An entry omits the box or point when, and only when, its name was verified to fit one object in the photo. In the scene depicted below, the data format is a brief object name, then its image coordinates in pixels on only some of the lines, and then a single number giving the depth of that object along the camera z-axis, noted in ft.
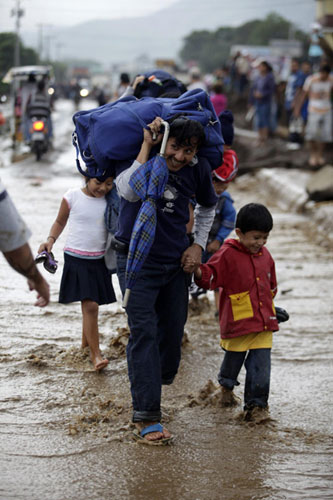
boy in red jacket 28.48
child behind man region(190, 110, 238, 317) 36.88
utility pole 140.26
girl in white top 32.45
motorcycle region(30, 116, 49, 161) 111.65
